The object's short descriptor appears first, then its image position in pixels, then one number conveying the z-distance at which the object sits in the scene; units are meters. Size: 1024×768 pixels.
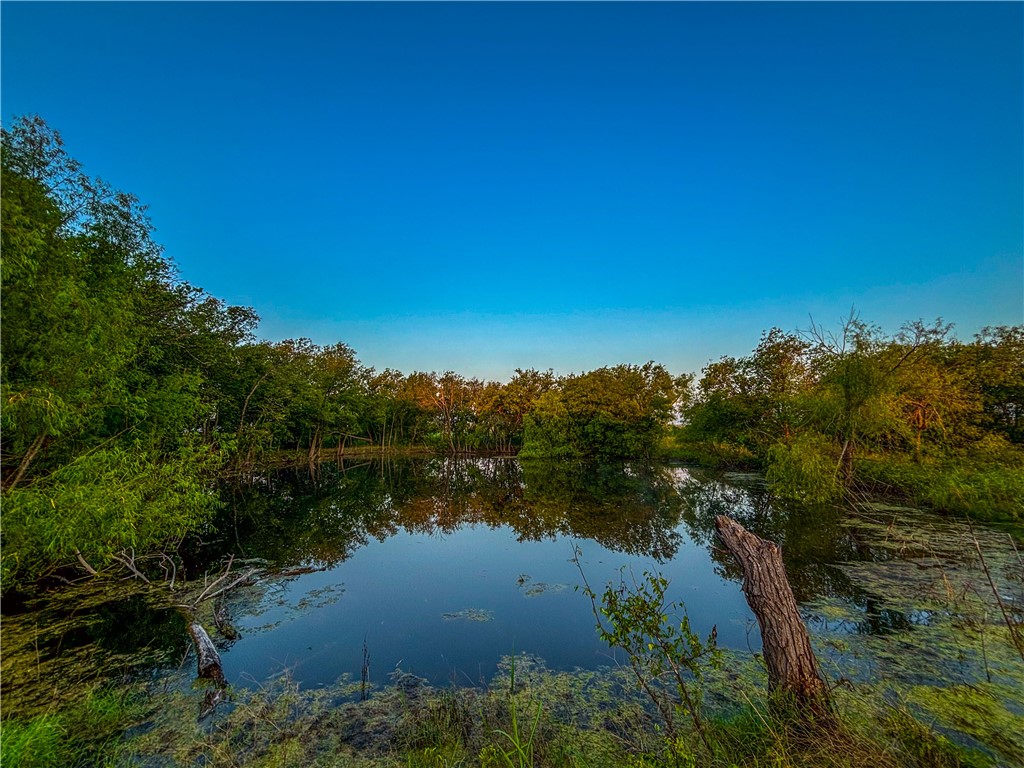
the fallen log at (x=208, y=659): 4.98
